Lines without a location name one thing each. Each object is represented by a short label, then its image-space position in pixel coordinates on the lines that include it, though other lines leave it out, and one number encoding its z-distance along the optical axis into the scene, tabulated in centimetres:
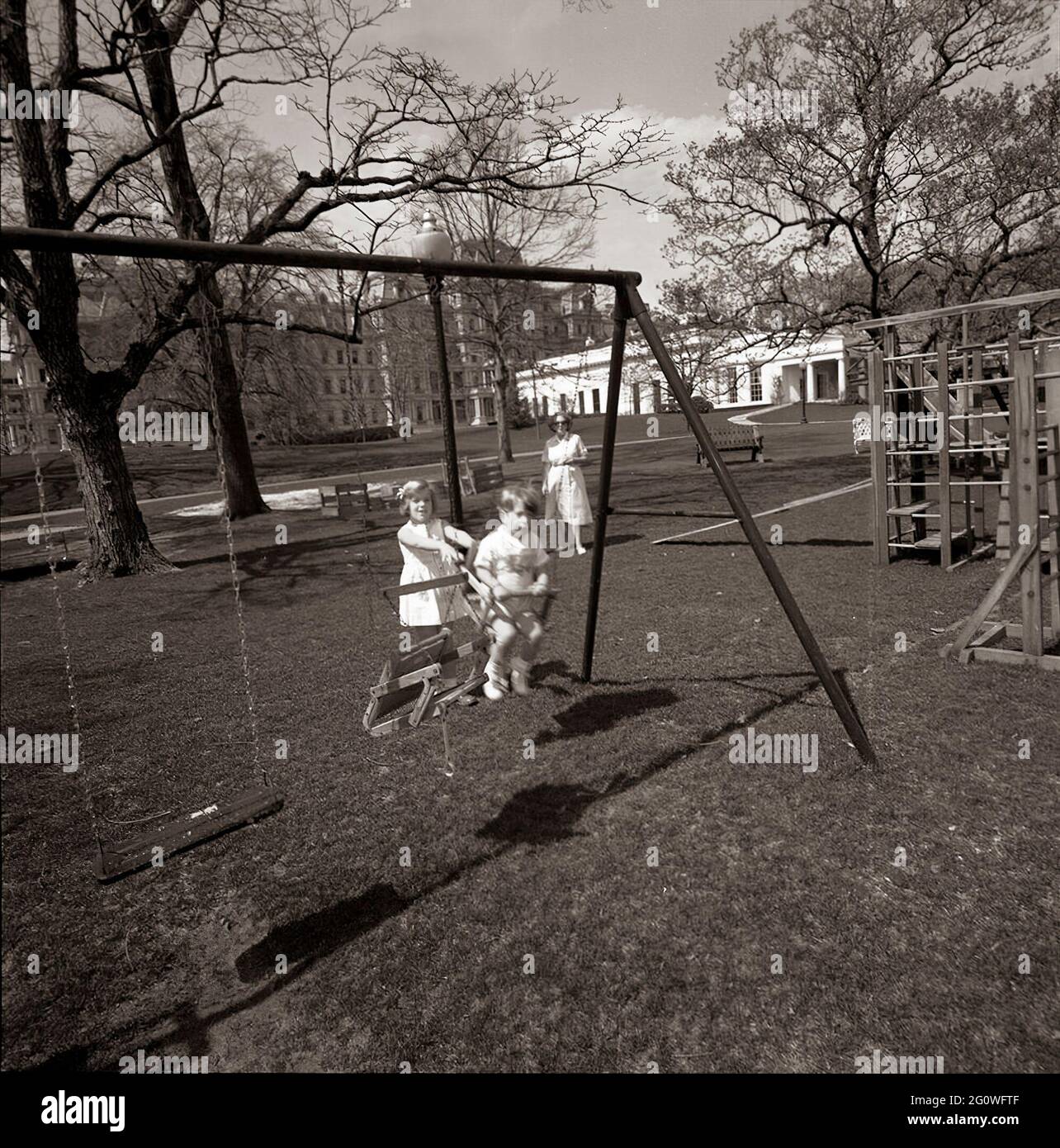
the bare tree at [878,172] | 1517
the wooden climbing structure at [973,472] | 677
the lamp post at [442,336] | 689
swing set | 344
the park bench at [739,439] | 2912
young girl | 556
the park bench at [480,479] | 1041
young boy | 530
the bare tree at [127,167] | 1283
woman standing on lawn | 1367
